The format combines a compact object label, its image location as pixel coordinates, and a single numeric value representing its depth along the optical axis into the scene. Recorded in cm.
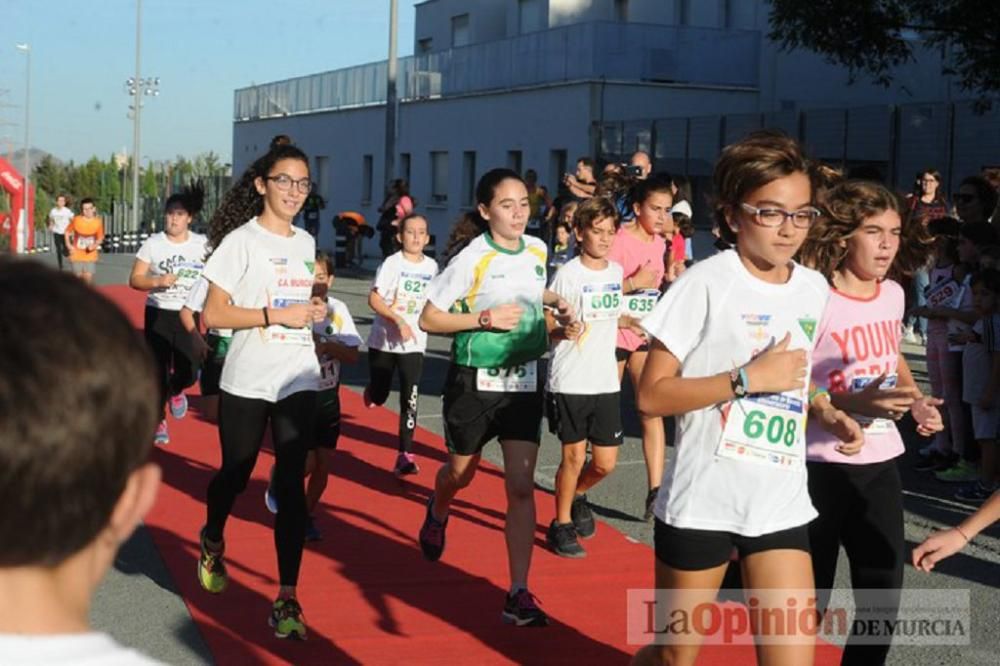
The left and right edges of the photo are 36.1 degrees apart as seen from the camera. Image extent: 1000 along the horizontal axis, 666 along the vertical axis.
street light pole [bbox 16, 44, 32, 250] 3719
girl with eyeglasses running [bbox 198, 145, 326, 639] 632
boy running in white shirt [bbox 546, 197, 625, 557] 803
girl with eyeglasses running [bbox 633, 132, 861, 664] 431
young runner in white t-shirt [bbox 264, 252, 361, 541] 791
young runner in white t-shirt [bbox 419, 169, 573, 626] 677
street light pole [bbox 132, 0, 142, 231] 5609
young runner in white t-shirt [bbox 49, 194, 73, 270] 3644
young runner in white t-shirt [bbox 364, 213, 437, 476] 1024
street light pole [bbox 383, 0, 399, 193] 3156
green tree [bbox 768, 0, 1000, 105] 2008
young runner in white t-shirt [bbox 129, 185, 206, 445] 1143
